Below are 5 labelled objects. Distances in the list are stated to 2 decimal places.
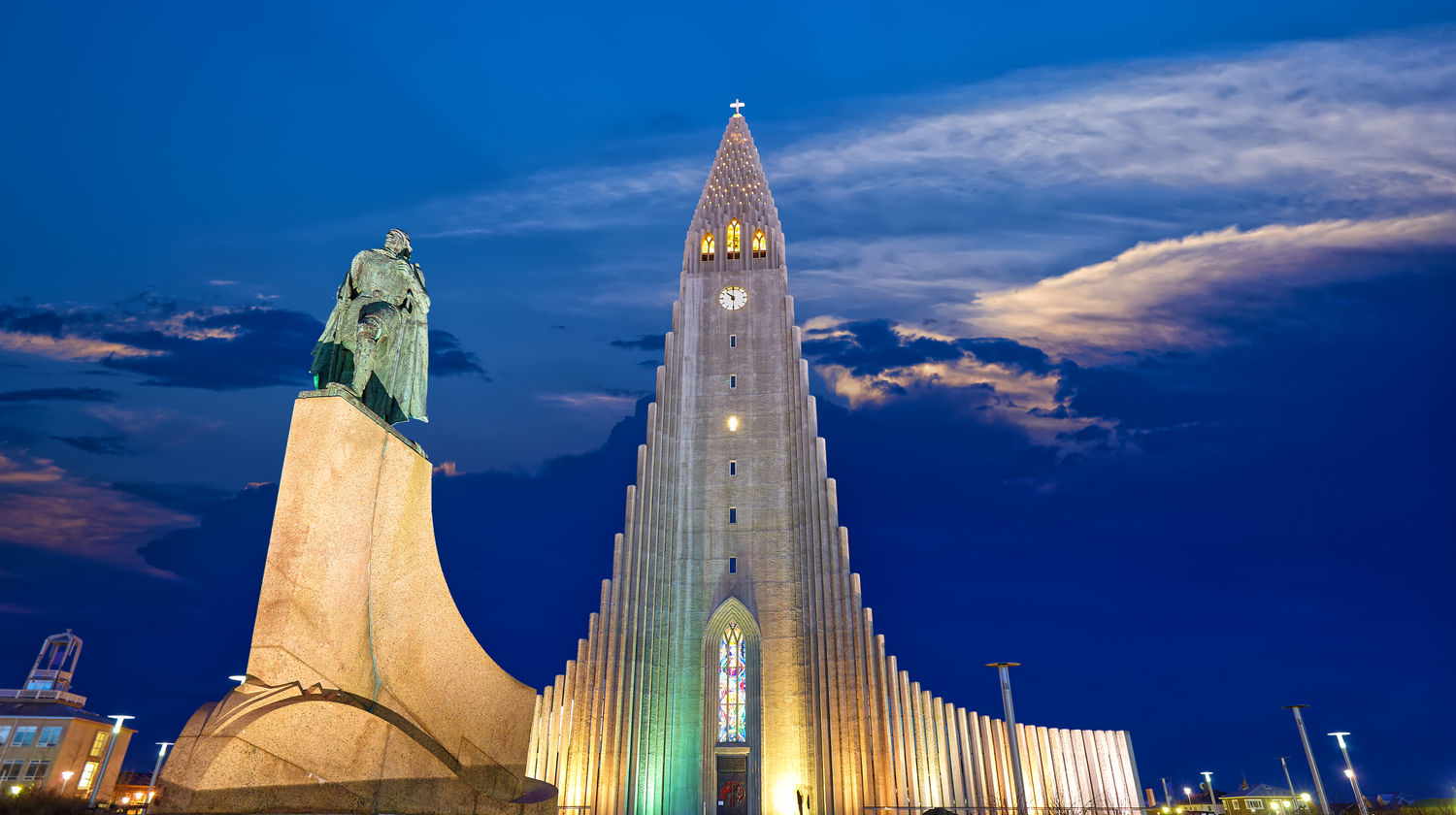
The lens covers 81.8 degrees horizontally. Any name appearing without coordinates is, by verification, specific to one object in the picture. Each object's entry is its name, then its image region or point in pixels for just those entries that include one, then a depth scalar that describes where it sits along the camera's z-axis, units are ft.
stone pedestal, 21.08
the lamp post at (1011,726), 64.69
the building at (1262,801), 114.83
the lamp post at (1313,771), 72.97
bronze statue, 28.96
